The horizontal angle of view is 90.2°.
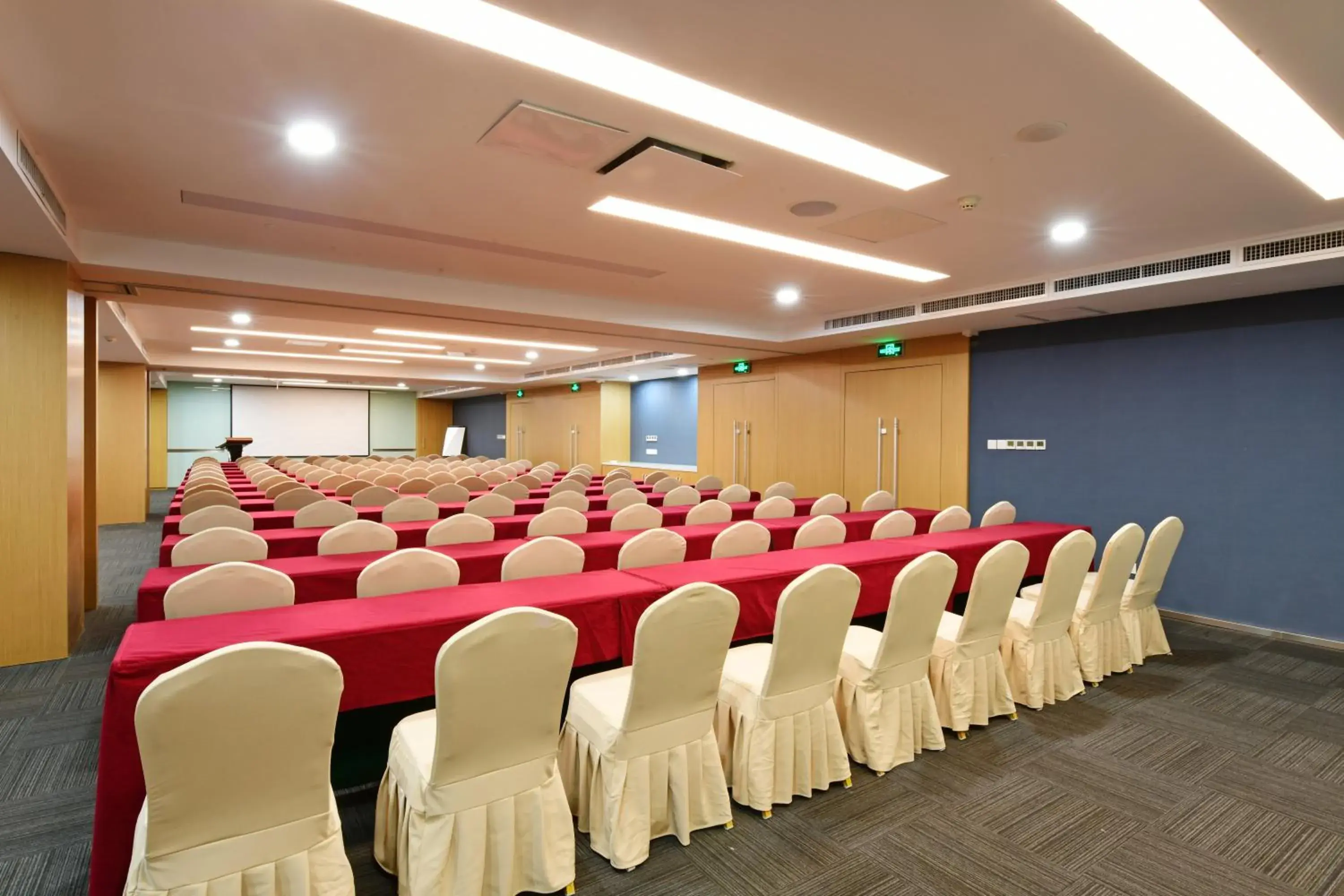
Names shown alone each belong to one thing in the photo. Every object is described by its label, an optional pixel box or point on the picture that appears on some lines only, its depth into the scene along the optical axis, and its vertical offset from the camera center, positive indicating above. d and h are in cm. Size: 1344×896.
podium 1633 -13
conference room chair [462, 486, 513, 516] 692 -68
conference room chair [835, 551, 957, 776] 318 -117
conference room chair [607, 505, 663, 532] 614 -72
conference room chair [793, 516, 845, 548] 539 -75
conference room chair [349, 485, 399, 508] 766 -66
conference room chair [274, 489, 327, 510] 711 -64
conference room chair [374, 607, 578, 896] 211 -113
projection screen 2056 +64
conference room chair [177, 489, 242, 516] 661 -61
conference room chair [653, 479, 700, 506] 796 -68
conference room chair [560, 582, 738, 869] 251 -119
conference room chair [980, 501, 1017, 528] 654 -72
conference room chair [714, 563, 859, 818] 283 -118
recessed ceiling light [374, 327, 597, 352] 980 +156
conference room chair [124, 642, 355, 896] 174 -94
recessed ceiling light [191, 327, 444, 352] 1009 +166
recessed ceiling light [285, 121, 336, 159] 338 +158
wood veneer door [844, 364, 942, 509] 876 +10
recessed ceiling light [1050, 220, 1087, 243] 480 +156
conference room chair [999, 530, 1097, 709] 404 -122
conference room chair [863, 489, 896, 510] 764 -69
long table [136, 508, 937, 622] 372 -82
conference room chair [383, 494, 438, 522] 646 -68
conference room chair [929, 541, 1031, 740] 360 -115
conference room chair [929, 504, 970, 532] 612 -73
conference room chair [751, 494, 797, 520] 696 -71
